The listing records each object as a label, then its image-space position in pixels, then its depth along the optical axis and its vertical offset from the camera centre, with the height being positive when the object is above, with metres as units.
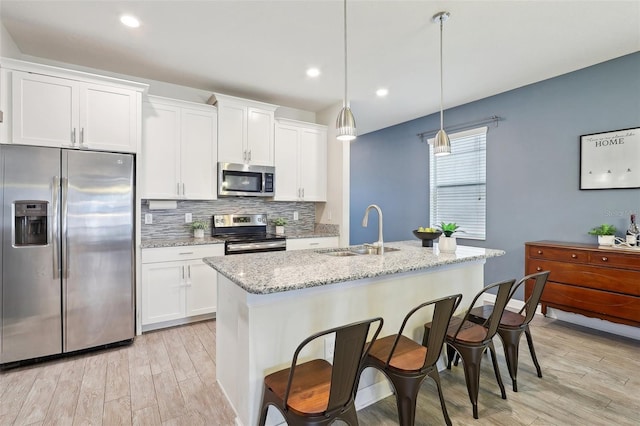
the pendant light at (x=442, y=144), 2.66 +0.57
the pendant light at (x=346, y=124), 2.26 +0.63
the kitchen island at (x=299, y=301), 1.61 -0.55
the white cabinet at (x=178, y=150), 3.39 +0.69
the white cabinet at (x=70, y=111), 2.55 +0.87
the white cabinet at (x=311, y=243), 4.03 -0.43
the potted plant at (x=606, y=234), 3.07 -0.23
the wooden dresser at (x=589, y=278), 2.79 -0.65
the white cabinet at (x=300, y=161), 4.27 +0.70
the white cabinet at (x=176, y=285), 3.17 -0.78
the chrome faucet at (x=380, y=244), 2.41 -0.26
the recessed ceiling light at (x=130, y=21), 2.43 +1.50
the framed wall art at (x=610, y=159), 3.05 +0.52
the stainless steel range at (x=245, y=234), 3.59 -0.31
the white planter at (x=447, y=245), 2.50 -0.27
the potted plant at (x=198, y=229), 3.76 -0.22
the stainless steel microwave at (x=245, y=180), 3.81 +0.39
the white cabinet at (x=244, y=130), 3.79 +1.01
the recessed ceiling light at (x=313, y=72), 3.35 +1.51
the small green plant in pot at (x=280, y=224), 4.32 -0.18
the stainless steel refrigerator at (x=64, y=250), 2.45 -0.33
